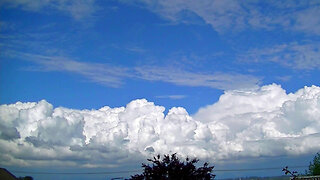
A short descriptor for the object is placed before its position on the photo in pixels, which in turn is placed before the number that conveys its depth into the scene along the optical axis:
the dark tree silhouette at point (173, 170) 26.08
